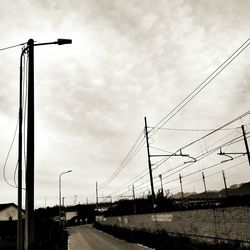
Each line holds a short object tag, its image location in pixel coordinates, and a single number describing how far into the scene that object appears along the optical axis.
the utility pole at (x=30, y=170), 7.16
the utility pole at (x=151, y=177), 28.89
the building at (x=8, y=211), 66.31
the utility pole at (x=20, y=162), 8.62
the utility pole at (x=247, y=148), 28.31
